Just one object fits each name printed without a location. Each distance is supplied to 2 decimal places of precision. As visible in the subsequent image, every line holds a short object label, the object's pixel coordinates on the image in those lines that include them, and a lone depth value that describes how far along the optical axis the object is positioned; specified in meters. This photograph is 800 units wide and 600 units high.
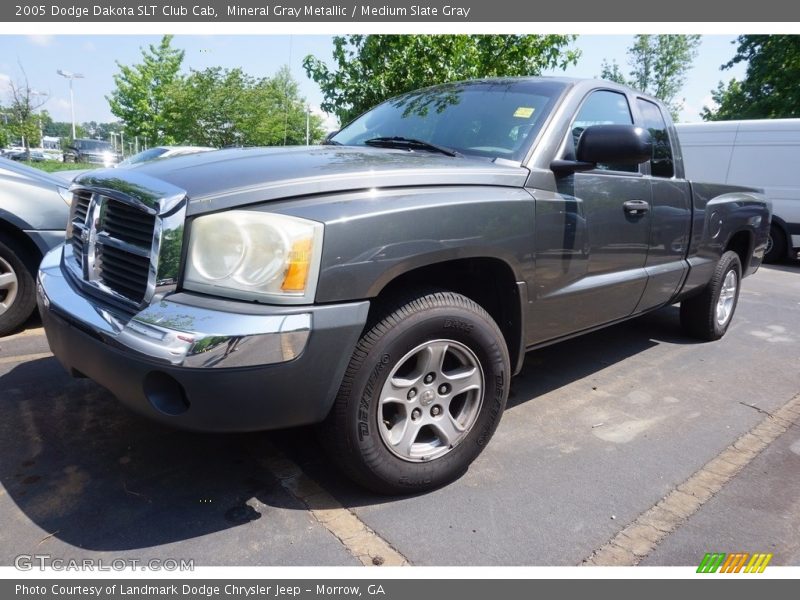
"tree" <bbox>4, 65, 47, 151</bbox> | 28.46
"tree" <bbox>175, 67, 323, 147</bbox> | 20.28
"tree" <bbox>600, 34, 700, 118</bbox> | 37.81
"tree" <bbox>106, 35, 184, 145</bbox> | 24.17
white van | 10.20
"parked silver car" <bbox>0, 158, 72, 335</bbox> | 3.98
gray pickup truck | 1.91
